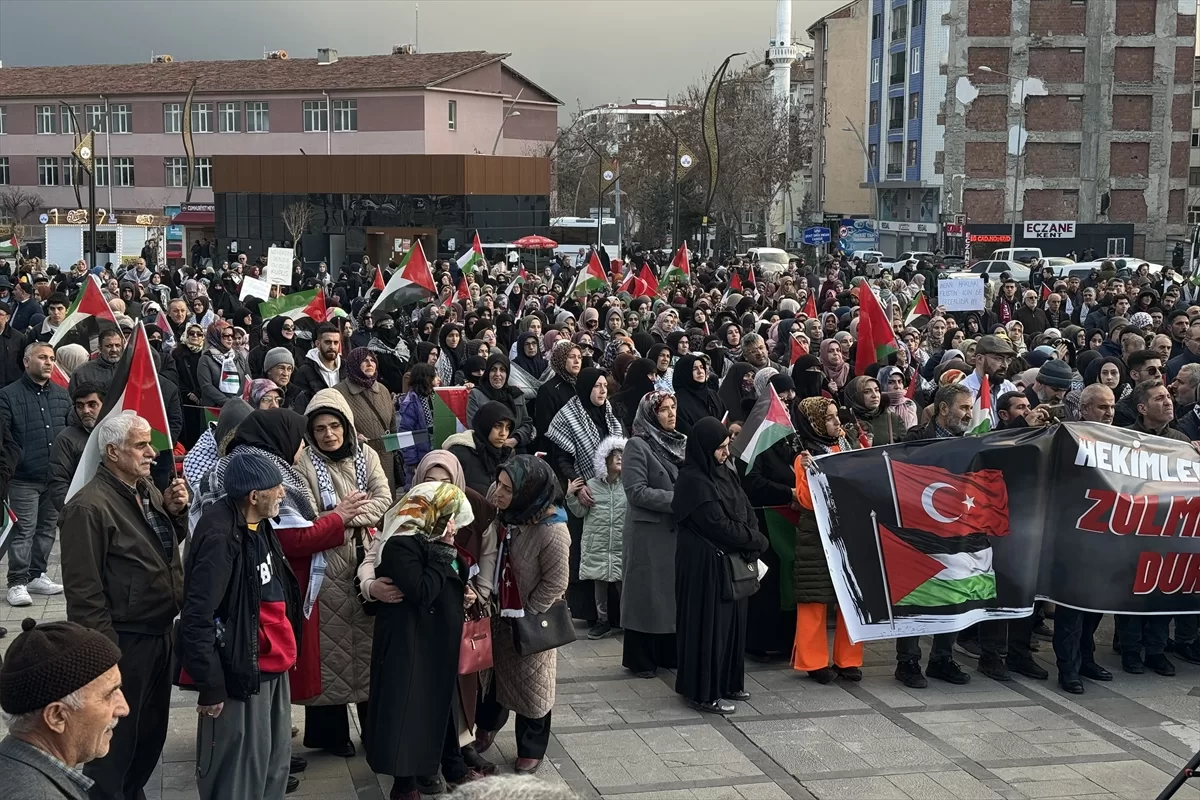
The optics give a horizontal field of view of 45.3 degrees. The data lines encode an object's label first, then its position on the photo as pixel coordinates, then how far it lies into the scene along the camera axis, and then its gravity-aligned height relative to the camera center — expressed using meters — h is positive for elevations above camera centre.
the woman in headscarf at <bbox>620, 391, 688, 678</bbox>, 8.26 -1.69
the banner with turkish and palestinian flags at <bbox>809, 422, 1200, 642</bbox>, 8.13 -1.66
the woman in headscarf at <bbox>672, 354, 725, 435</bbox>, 10.41 -1.16
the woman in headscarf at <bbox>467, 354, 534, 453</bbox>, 10.77 -1.23
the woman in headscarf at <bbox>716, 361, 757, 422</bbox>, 11.50 -1.26
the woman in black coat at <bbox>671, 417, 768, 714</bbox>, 7.64 -1.73
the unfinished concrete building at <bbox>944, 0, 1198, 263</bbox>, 61.72 +5.03
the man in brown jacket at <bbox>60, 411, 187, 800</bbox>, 5.47 -1.36
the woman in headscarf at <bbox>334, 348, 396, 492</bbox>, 10.42 -1.23
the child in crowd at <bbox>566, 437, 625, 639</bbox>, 9.05 -1.78
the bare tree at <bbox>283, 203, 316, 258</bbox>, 57.81 +0.52
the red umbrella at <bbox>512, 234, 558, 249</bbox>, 47.75 -0.38
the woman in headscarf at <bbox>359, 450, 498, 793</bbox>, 6.26 -1.51
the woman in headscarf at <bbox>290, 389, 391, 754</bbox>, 6.48 -1.59
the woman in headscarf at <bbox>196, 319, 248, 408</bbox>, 12.17 -1.20
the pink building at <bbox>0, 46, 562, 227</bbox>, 75.12 +6.33
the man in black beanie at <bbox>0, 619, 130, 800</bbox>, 3.41 -1.16
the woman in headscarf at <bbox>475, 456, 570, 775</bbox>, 6.61 -1.59
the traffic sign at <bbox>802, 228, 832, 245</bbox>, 50.34 -0.12
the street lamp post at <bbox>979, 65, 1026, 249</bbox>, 52.24 +3.91
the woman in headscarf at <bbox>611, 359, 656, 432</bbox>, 10.66 -1.13
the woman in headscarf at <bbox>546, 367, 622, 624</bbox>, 9.47 -1.34
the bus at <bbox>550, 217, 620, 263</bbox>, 60.81 -0.01
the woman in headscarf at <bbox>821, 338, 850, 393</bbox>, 12.43 -1.13
